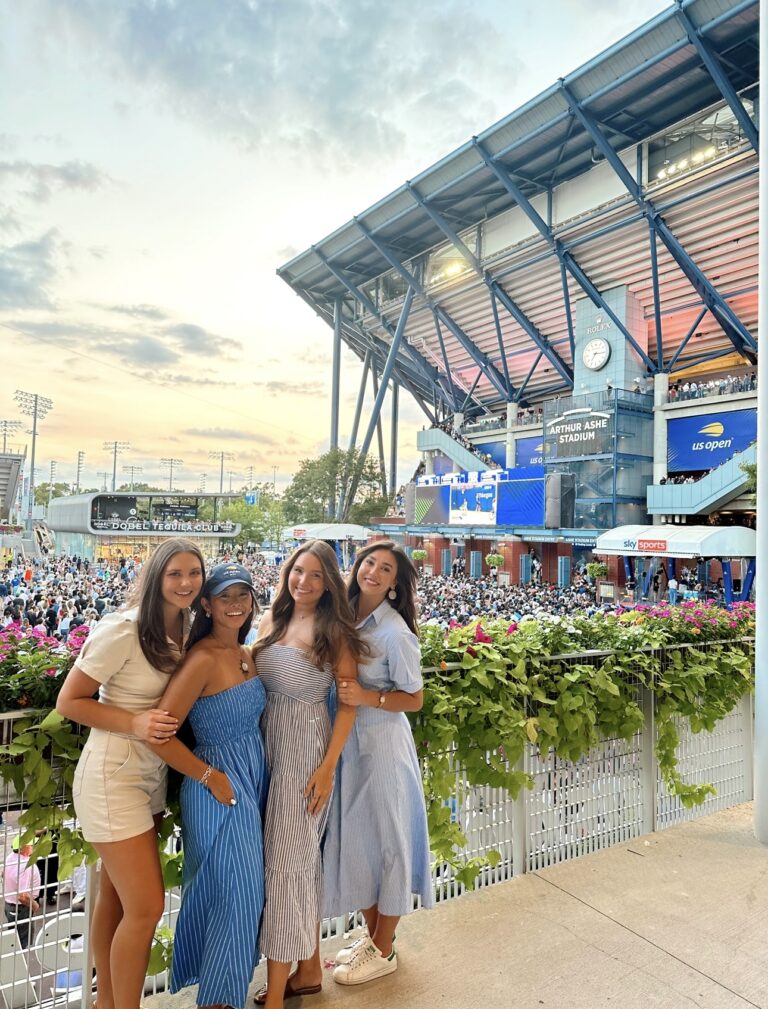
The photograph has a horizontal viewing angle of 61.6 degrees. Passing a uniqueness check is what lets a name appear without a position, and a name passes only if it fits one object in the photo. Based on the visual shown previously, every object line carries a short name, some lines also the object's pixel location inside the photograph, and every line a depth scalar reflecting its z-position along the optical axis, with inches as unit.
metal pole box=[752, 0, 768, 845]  141.0
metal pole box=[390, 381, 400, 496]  1983.3
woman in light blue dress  92.1
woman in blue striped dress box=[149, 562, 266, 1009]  77.7
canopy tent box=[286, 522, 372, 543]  1387.8
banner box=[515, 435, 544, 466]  1354.6
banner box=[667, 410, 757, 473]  995.3
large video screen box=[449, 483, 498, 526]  1280.8
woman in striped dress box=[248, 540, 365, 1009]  82.4
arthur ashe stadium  871.7
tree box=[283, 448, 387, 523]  1539.1
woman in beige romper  73.4
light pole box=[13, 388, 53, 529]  2037.4
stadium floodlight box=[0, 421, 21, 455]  2293.3
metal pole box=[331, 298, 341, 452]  1696.6
